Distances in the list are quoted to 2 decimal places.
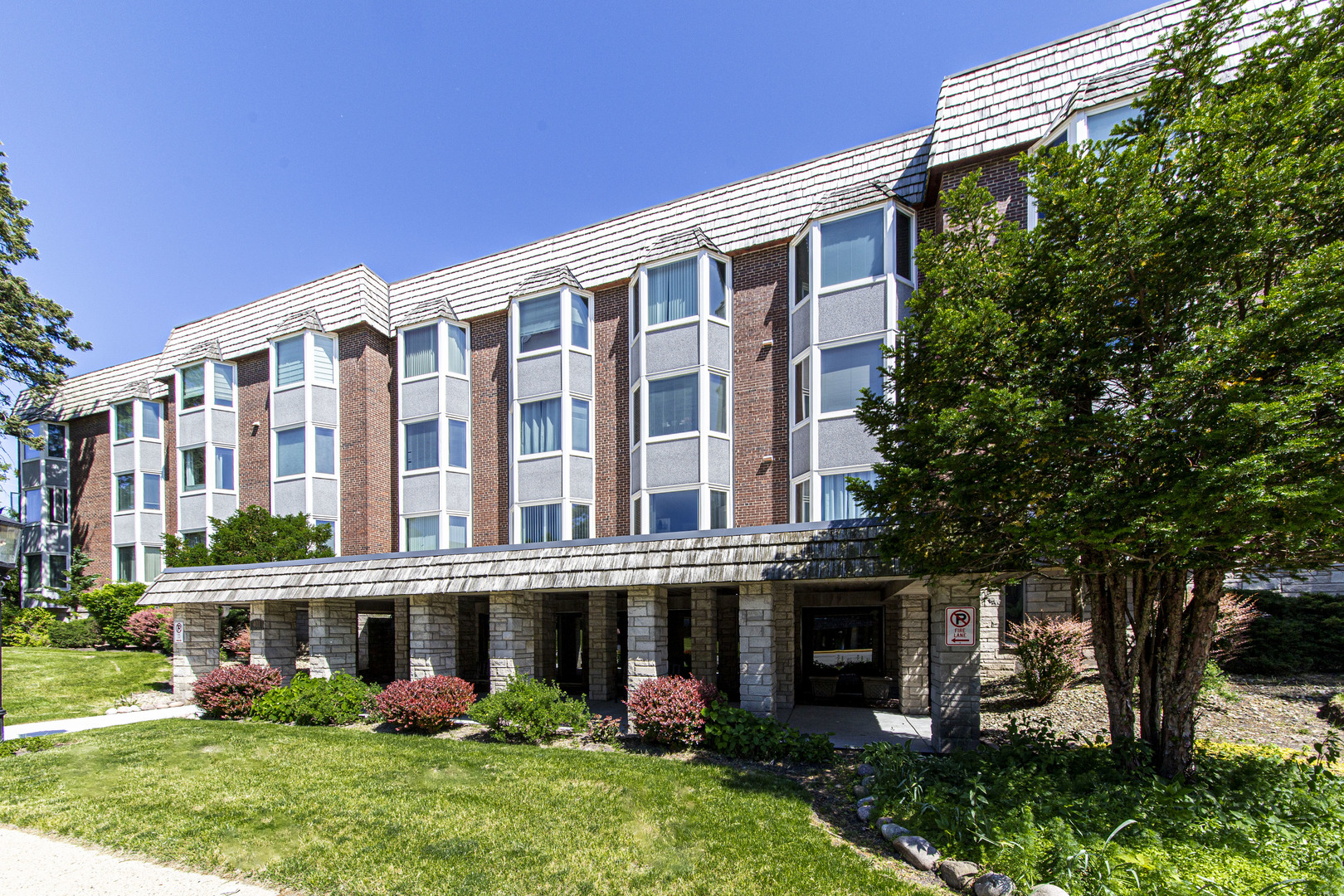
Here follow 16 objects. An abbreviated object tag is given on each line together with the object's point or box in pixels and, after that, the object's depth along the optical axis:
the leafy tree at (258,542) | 19.08
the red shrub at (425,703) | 11.38
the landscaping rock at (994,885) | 4.98
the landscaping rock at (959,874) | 5.29
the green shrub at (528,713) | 10.64
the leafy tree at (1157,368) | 5.56
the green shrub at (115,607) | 22.72
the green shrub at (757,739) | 9.38
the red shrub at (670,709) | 9.95
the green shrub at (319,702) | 12.24
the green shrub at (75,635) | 22.95
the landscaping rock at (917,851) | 5.69
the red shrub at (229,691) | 13.01
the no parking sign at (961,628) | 9.15
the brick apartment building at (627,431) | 12.16
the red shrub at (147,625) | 21.52
